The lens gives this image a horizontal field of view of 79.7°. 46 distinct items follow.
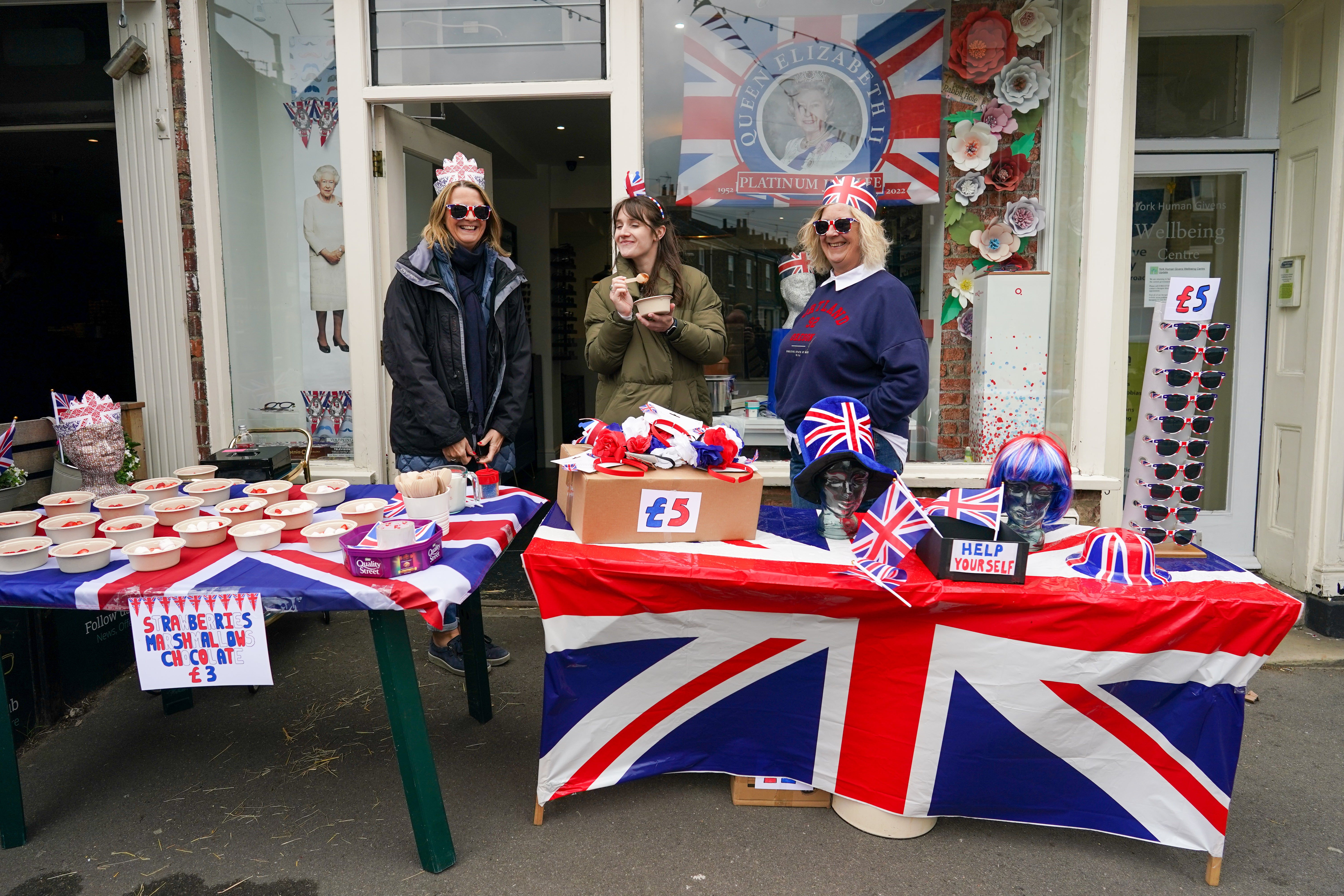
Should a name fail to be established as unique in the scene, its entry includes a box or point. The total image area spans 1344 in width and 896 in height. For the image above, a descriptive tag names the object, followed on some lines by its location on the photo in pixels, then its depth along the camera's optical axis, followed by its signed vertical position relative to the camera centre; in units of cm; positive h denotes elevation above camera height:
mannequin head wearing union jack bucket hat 207 -22
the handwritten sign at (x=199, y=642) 182 -64
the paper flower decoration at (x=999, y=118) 402 +115
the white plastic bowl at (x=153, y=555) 185 -45
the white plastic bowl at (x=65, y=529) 204 -42
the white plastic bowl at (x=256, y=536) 197 -43
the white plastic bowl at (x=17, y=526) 204 -41
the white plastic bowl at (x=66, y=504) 225 -40
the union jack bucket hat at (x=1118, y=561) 199 -53
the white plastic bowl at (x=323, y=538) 195 -43
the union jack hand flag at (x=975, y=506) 198 -38
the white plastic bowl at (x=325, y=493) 238 -40
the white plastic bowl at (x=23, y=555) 187 -45
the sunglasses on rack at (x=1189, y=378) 294 -11
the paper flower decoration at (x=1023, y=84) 396 +131
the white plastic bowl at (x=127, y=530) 201 -42
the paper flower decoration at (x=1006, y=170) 403 +90
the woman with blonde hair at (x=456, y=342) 303 +6
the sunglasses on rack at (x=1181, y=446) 300 -36
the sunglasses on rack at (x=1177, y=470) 301 -45
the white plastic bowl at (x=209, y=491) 236 -38
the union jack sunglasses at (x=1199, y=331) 300 +7
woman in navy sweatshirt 249 +6
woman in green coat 294 +8
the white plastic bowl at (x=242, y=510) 217 -40
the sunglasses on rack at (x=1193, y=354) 296 -2
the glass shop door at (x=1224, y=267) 405 +42
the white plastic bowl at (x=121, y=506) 220 -39
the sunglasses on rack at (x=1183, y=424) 301 -28
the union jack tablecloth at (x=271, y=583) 178 -50
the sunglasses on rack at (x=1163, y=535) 300 -69
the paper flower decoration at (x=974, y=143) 402 +103
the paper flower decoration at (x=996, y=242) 404 +55
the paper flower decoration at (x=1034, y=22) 393 +160
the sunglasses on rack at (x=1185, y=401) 298 -19
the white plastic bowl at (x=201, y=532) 200 -43
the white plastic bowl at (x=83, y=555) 186 -45
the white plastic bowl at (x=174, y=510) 213 -40
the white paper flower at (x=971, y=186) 405 +83
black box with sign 191 -49
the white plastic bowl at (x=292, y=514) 214 -41
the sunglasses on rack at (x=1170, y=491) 301 -53
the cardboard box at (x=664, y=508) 206 -40
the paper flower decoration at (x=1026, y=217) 400 +66
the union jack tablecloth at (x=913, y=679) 191 -81
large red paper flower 396 +150
